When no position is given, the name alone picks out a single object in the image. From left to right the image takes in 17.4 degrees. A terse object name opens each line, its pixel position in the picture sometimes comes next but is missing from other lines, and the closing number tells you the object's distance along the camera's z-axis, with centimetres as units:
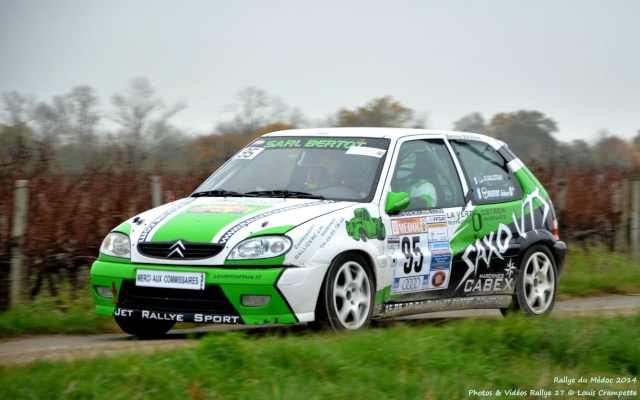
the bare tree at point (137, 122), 3715
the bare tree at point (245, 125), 3894
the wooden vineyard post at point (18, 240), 1939
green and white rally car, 1501
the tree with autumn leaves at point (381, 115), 4687
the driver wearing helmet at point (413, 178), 1754
